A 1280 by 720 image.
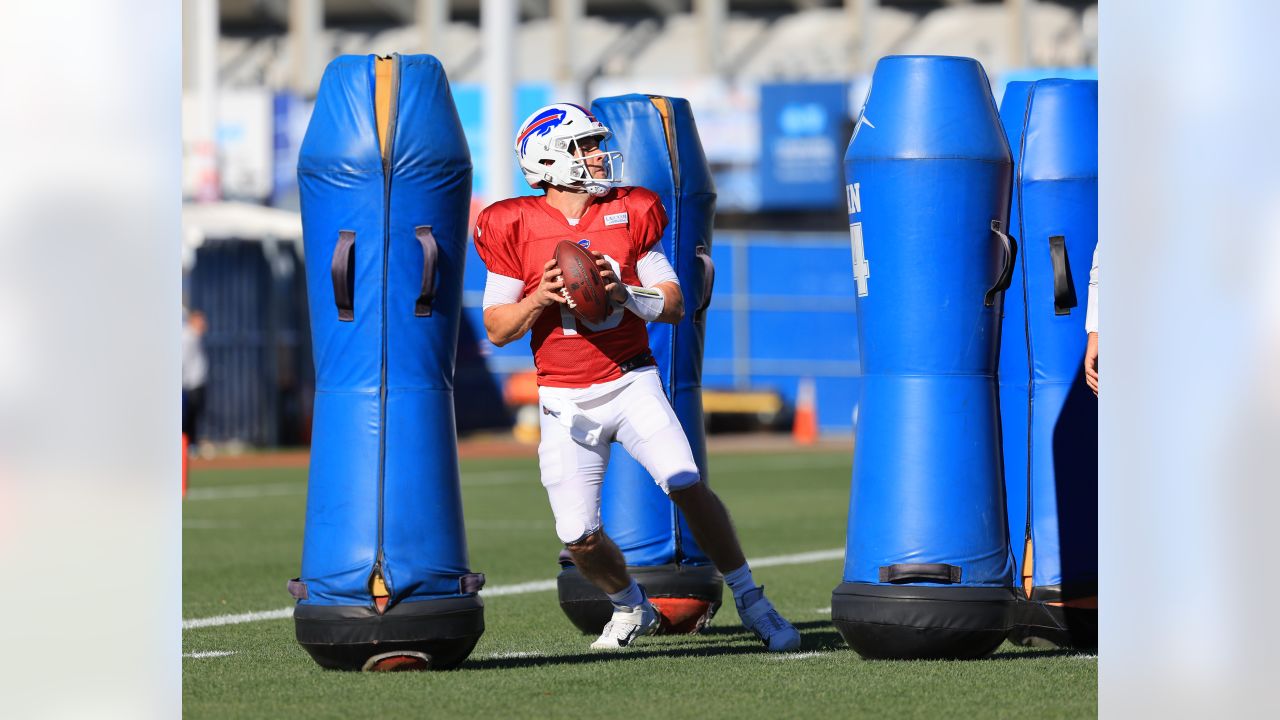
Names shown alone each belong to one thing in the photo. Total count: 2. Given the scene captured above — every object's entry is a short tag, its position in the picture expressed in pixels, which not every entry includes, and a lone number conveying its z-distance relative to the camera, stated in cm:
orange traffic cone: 5728
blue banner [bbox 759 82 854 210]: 7694
